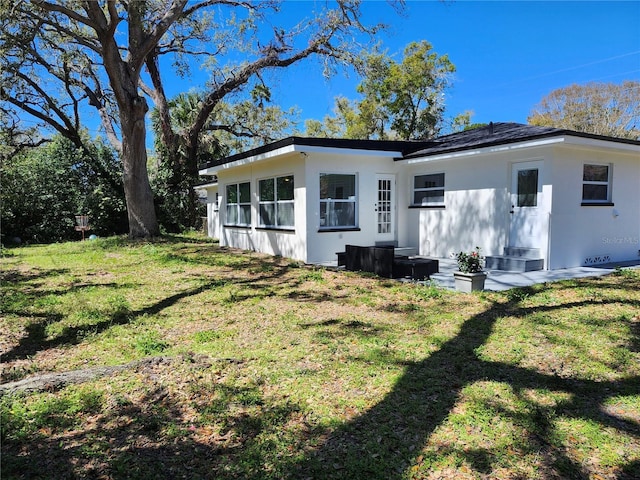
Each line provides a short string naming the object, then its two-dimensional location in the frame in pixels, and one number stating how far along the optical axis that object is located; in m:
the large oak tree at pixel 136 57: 12.41
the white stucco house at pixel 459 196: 8.64
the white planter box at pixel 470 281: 6.82
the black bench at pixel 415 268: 8.08
